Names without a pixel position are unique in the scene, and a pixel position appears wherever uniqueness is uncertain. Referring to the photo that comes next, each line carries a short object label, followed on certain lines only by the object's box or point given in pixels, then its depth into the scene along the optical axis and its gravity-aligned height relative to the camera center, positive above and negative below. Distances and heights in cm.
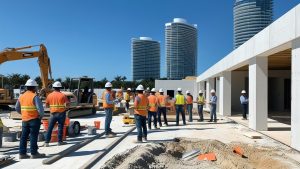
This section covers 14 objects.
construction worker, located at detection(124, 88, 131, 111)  1878 -64
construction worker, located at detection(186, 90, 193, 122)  1218 -66
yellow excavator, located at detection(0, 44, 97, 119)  1464 +36
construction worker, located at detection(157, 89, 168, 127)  1095 -64
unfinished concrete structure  658 +136
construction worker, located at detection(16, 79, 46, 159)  557 -71
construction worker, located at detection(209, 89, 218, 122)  1225 -70
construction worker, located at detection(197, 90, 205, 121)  1253 -54
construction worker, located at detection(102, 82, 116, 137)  819 -56
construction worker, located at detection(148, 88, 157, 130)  968 -61
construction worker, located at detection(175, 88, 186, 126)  1129 -61
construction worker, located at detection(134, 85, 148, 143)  736 -69
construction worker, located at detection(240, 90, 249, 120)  1335 -65
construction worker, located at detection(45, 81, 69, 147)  681 -59
